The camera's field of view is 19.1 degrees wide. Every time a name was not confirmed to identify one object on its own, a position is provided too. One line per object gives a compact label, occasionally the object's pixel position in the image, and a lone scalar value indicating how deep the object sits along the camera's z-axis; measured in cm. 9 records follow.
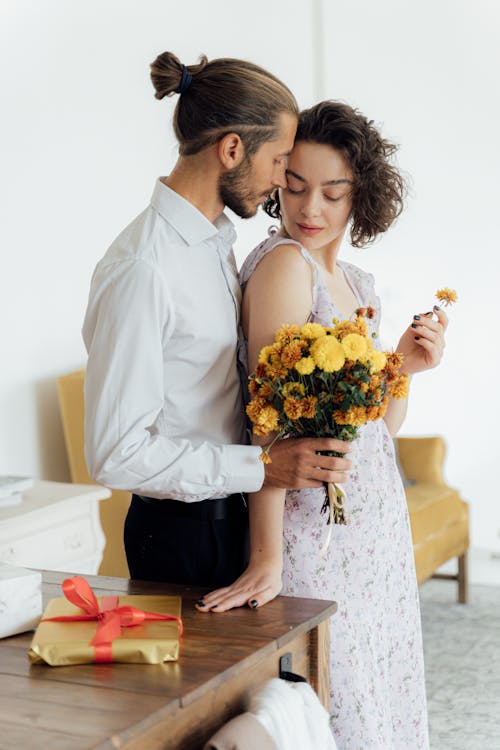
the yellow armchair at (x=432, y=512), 499
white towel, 201
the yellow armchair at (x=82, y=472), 414
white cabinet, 330
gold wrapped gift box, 201
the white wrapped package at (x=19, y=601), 213
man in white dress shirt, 223
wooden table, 181
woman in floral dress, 241
